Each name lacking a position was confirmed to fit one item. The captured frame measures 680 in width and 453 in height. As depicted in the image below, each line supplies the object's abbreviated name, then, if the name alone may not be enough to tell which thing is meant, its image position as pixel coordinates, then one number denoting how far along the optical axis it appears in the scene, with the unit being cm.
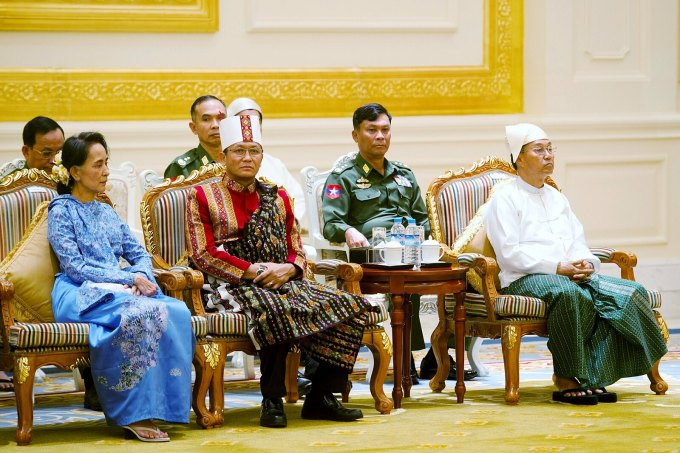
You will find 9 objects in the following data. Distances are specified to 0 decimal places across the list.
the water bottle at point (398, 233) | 1186
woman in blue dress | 996
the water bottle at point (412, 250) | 1173
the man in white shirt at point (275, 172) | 1408
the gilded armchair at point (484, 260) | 1165
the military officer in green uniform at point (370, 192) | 1286
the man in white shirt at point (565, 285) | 1165
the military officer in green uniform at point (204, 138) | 1305
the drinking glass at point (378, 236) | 1200
